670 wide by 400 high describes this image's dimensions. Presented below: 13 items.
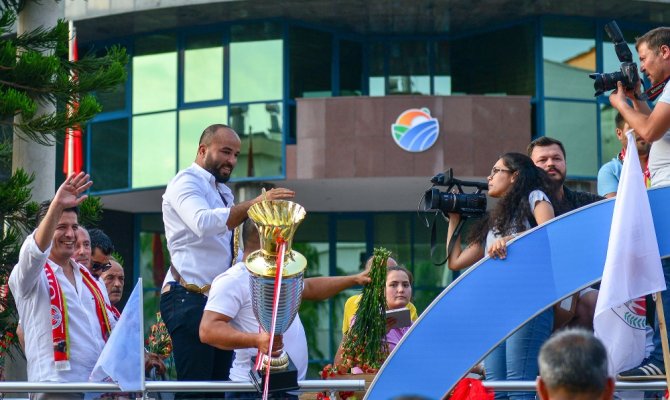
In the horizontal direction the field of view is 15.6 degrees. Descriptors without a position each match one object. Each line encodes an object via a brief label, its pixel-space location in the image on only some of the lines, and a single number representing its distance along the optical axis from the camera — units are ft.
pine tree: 64.21
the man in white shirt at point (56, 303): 38.49
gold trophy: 34.13
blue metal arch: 36.41
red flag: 107.58
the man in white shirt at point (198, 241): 41.69
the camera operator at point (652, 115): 36.21
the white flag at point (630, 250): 34.72
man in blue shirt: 44.74
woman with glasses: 39.02
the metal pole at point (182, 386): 37.34
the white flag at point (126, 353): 38.51
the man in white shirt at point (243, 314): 37.92
